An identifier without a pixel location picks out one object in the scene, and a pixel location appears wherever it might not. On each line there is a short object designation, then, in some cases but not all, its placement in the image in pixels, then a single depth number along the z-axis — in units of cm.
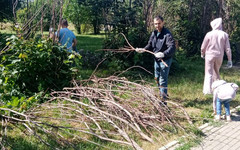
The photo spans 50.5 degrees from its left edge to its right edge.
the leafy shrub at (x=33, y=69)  477
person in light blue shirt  672
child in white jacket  467
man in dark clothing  492
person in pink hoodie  551
